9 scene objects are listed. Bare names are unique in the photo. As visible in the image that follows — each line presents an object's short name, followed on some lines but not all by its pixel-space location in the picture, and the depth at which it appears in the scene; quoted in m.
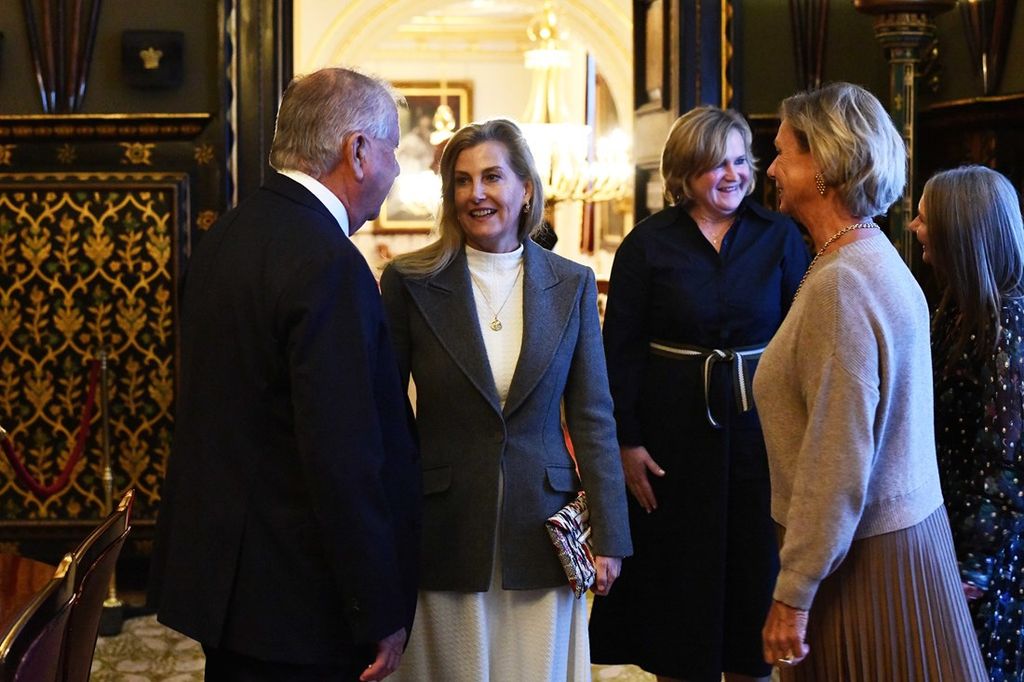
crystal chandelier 8.21
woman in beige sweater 2.29
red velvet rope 4.74
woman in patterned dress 2.66
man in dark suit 2.22
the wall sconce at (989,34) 5.14
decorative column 4.94
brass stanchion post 5.28
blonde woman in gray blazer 2.91
